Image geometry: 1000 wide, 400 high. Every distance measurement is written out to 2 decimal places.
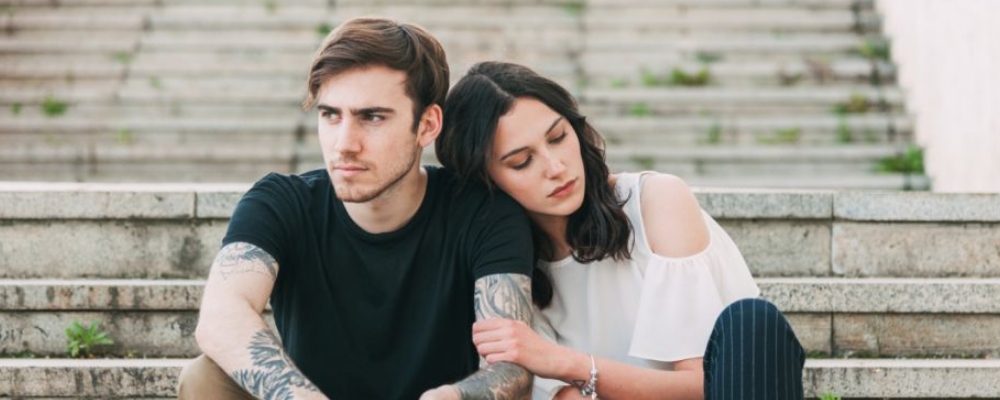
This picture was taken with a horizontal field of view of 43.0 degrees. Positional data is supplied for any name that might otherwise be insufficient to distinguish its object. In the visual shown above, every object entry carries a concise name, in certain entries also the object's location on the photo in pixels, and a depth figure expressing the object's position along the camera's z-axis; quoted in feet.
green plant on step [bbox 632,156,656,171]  23.52
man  9.85
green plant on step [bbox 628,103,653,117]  24.75
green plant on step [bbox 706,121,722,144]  24.29
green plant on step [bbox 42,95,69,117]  25.09
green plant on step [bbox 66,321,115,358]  13.12
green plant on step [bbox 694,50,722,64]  26.23
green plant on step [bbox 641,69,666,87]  25.48
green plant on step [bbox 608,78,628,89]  25.44
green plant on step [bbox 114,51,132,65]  26.23
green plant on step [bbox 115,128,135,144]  24.32
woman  10.04
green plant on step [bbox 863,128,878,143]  24.08
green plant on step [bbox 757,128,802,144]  24.27
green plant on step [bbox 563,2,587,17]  27.86
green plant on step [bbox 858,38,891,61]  25.91
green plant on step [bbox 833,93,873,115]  24.66
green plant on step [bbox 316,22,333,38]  27.07
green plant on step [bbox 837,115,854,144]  24.13
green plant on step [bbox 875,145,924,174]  23.24
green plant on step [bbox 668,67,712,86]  25.55
